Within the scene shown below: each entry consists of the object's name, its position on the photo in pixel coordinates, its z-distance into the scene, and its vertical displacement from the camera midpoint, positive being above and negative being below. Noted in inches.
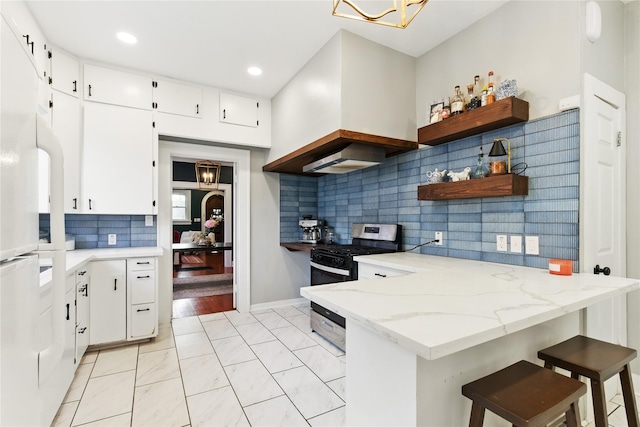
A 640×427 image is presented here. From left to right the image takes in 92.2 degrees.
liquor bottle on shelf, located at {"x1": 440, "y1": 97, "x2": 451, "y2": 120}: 92.7 +30.4
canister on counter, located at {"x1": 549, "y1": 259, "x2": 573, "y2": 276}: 66.2 -12.3
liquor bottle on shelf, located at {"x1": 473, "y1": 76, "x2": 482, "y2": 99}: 88.6 +36.0
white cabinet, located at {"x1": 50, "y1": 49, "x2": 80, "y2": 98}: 105.5 +48.9
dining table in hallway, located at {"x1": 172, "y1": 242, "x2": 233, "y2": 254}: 204.1 -25.7
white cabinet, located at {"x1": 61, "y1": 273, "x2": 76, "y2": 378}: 81.3 -34.9
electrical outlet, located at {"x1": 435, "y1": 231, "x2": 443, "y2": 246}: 103.0 -9.1
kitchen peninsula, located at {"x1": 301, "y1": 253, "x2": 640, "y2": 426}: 36.7 -14.2
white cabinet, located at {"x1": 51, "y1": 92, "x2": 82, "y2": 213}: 108.0 +26.7
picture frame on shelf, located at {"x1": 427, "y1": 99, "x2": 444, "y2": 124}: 95.4 +31.4
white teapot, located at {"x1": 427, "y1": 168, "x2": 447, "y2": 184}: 95.9 +10.9
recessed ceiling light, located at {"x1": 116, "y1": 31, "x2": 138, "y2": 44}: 99.1 +56.9
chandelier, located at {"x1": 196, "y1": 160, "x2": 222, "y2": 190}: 268.7 +33.8
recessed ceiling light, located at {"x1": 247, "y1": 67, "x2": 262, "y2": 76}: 121.6 +56.3
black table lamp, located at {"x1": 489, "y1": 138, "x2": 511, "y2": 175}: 79.2 +14.6
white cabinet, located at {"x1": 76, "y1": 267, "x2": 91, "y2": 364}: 95.0 -33.0
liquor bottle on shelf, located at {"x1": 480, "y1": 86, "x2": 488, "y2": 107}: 82.8 +30.7
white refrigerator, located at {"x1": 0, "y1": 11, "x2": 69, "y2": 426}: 25.7 -2.9
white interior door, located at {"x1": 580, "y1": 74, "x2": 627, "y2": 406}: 69.2 +3.0
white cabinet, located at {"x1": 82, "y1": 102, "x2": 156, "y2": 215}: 116.1 +19.8
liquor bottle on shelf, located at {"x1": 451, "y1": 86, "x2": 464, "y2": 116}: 88.8 +31.2
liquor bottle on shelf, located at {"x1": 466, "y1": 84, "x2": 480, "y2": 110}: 85.4 +31.1
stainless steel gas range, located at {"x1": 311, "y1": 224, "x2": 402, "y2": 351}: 109.4 -19.0
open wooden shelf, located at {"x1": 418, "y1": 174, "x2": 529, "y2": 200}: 74.9 +6.1
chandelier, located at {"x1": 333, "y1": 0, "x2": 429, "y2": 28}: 50.3 +56.2
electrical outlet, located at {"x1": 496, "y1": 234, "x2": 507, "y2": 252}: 83.6 -8.7
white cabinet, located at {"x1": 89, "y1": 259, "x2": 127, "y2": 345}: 108.3 -32.5
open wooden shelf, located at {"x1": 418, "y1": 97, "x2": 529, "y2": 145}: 75.4 +24.1
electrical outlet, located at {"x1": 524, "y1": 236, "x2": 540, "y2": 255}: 76.3 -8.7
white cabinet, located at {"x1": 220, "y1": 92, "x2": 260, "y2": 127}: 140.5 +47.2
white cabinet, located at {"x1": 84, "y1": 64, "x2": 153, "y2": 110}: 115.3 +48.2
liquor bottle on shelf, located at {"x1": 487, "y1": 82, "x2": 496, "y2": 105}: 81.0 +30.4
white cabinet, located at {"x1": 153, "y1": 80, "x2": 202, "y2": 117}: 127.3 +47.9
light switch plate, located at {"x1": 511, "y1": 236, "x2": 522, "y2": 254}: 80.1 -8.8
